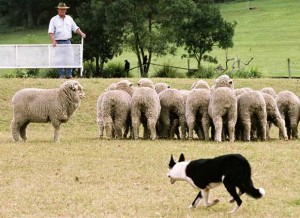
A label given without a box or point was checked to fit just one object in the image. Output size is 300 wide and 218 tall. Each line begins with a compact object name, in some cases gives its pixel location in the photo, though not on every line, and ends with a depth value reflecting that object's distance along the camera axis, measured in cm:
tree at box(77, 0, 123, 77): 4275
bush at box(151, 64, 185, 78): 3838
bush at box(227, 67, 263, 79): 3841
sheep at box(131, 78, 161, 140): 2091
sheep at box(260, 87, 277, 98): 2278
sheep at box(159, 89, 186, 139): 2159
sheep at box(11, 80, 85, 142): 2036
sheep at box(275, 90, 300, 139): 2211
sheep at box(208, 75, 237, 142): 2031
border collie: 1147
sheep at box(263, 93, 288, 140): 2155
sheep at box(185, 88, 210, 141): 2086
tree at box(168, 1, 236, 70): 4431
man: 2654
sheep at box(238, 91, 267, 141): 2077
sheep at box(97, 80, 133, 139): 2091
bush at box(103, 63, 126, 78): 3938
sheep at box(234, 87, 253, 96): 2156
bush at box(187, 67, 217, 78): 3863
